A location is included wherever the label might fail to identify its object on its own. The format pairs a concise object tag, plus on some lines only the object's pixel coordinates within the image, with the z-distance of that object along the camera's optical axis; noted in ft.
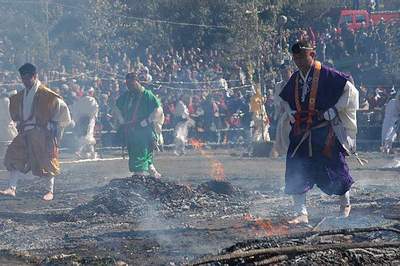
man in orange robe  42.01
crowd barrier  76.02
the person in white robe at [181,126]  78.02
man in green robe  46.42
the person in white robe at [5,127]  66.49
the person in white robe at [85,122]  71.97
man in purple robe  31.30
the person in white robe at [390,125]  61.46
